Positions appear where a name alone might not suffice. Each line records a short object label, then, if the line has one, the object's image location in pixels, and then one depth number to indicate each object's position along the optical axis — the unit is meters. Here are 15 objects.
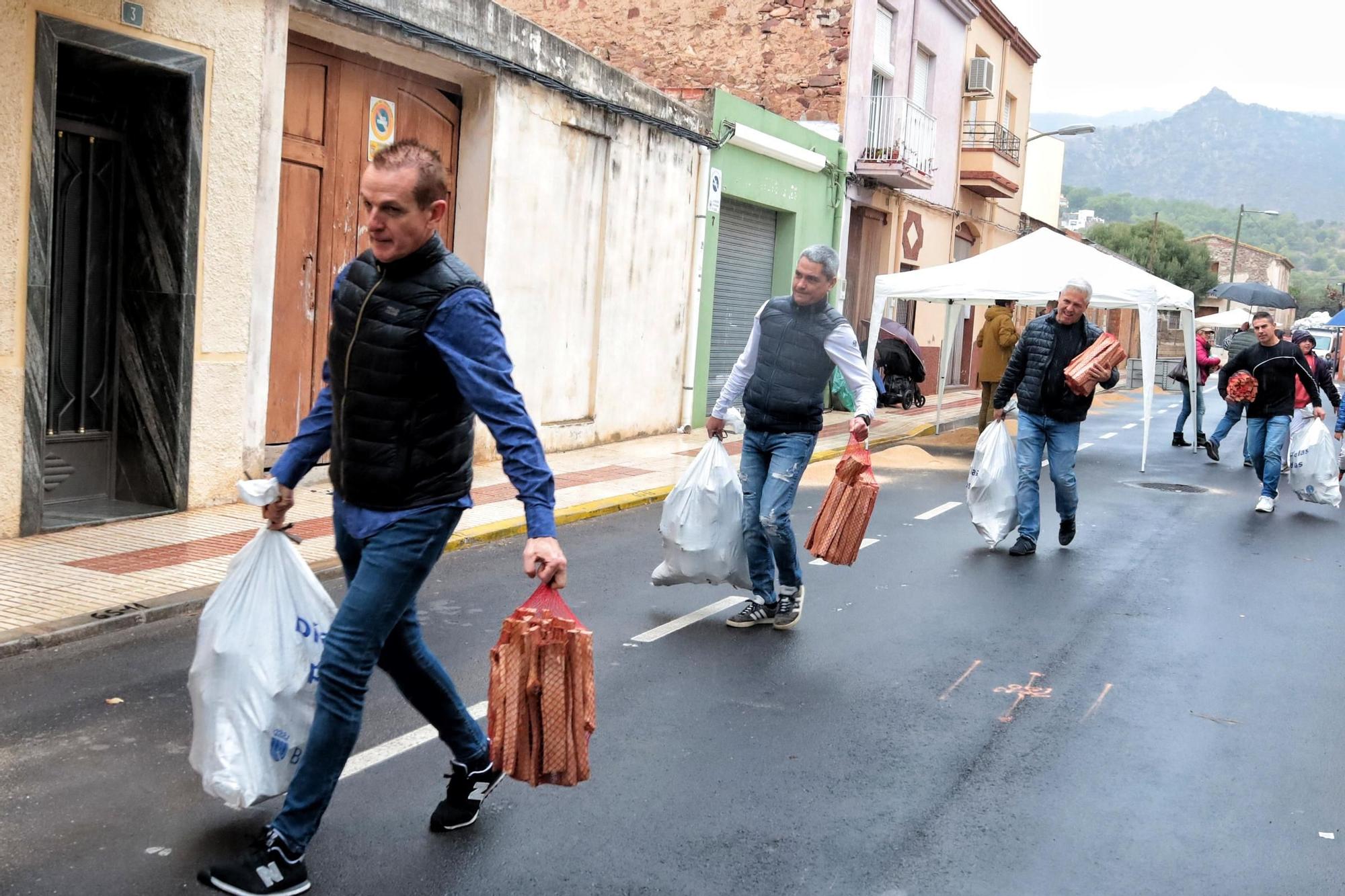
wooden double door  10.14
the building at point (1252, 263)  92.62
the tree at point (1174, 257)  68.75
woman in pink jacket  18.42
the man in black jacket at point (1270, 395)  12.20
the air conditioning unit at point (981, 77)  26.53
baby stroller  21.88
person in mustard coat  16.92
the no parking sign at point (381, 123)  11.04
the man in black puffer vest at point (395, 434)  3.38
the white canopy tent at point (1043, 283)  15.78
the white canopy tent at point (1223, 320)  43.50
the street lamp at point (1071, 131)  28.19
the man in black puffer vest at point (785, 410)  6.48
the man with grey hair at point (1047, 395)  9.23
